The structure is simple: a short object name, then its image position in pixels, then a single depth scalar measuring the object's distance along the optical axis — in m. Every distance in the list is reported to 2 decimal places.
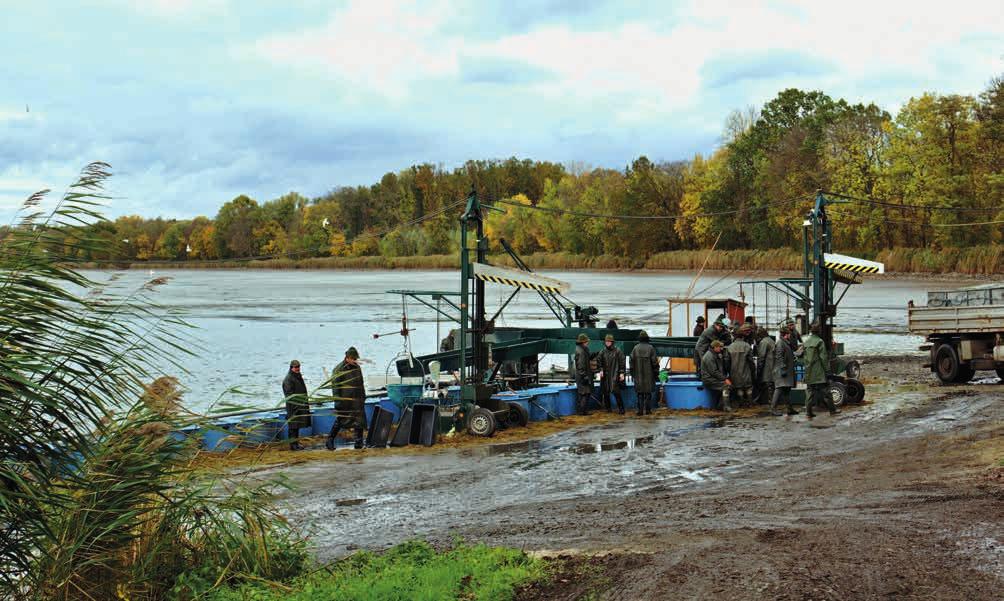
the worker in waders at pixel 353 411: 16.53
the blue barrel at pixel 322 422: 18.62
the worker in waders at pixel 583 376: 19.41
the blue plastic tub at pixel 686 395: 19.92
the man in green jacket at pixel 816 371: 17.48
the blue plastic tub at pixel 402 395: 18.23
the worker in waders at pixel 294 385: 15.65
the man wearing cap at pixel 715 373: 19.40
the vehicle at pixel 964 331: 22.05
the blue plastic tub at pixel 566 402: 19.81
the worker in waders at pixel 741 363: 19.19
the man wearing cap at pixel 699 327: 22.61
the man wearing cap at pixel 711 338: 19.92
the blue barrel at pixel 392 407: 18.67
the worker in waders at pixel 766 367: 19.28
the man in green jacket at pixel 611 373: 19.70
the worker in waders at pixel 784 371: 18.50
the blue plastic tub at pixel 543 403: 19.19
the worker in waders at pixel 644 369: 19.06
